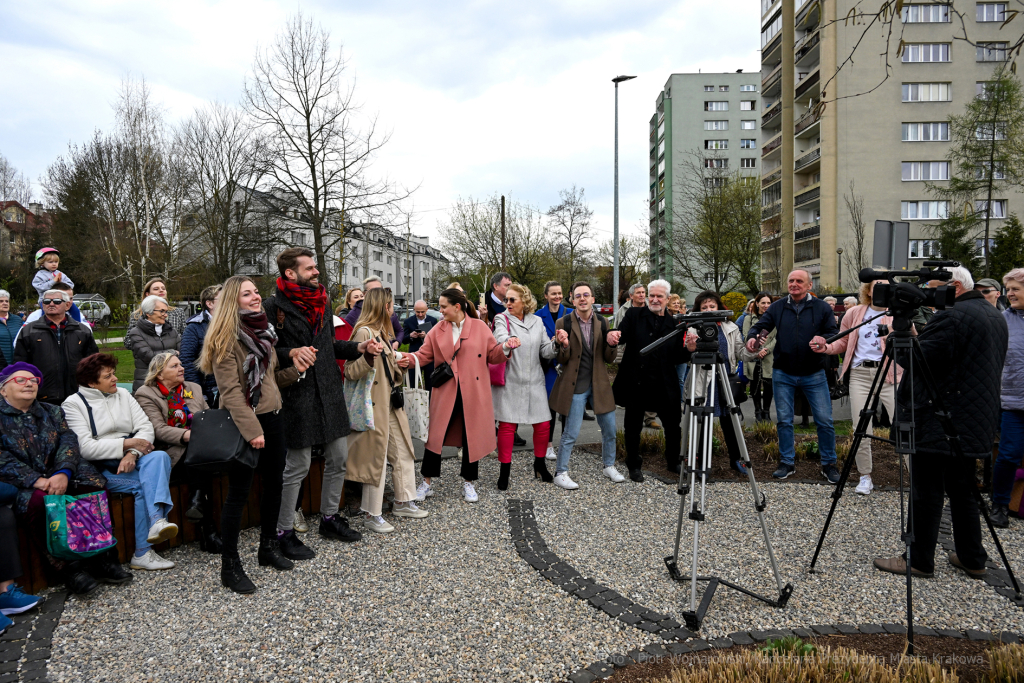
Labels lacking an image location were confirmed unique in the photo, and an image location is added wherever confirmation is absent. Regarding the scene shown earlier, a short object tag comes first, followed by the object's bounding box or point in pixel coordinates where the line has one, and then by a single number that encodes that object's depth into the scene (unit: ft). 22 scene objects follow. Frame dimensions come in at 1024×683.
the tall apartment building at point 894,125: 130.62
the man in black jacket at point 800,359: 22.75
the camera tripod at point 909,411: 12.50
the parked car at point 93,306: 100.17
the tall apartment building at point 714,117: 246.47
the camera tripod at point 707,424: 12.71
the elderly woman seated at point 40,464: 14.14
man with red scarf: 15.84
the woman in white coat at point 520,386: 22.67
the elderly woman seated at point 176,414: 16.58
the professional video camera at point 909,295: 12.56
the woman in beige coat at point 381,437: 18.31
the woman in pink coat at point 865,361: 21.22
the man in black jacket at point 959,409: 14.01
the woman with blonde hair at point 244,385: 14.05
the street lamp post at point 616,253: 84.57
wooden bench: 14.20
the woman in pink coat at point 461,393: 21.11
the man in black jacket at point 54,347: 20.39
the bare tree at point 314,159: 74.49
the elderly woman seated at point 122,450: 15.60
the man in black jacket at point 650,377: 23.61
